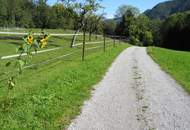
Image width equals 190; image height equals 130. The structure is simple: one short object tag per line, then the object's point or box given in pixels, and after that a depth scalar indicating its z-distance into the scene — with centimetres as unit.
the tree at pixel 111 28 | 8008
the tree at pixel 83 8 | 2514
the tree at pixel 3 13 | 4832
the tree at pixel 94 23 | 2887
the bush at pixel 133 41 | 6183
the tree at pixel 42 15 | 5111
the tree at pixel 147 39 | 6975
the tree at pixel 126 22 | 7002
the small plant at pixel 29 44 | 411
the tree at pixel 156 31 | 7498
